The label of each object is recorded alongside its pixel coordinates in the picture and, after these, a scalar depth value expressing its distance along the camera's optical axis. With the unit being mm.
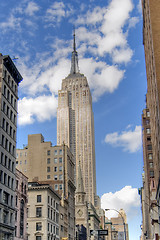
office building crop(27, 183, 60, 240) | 80750
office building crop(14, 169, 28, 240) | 65356
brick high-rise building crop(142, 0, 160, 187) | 50875
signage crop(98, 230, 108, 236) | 82344
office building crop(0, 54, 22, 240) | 56562
